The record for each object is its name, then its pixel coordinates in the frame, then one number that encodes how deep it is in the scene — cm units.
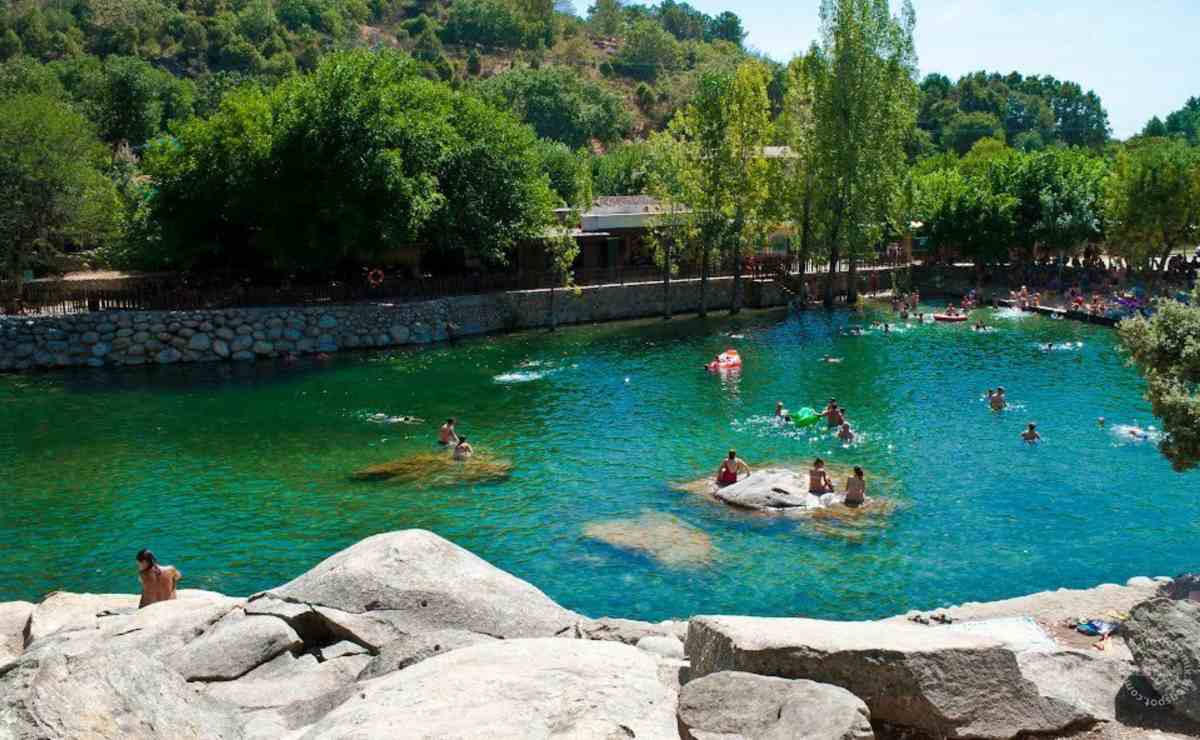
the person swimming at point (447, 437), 3494
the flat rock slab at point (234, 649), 1454
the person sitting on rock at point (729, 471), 2991
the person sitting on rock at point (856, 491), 2817
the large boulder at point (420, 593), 1525
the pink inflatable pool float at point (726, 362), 4694
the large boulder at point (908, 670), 1052
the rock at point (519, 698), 962
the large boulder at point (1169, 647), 1196
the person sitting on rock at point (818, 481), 2875
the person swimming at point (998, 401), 3894
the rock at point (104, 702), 884
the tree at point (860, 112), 6347
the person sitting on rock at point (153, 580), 1970
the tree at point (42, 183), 5009
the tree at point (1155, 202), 6216
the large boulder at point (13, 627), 1811
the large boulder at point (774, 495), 2805
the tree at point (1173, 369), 2094
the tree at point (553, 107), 13312
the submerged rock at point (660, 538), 2479
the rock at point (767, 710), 941
